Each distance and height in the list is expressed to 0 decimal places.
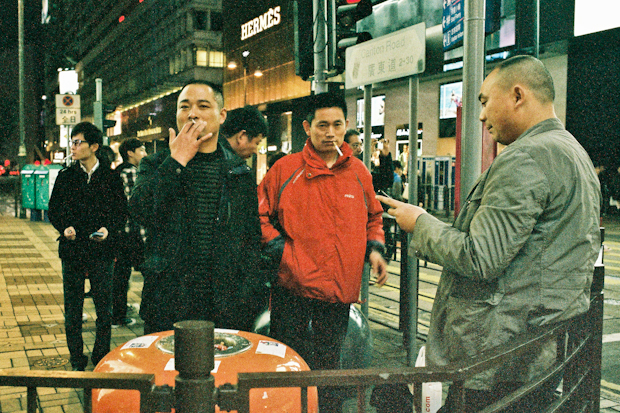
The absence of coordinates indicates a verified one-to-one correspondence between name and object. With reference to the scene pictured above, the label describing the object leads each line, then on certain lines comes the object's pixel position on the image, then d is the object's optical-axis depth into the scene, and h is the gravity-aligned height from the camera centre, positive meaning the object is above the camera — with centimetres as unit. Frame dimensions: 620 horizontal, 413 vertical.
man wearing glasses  468 -54
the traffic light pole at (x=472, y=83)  412 +65
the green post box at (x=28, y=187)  1862 -68
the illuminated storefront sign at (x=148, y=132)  5588 +380
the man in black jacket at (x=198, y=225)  271 -29
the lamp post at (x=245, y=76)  4147 +692
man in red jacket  336 -43
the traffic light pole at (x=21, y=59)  2861 +550
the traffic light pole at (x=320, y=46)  706 +157
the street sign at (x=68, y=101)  1547 +184
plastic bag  275 -112
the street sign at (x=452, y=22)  450 +123
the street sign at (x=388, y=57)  456 +101
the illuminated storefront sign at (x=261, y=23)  3628 +1005
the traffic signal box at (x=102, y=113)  1634 +160
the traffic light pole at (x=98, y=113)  1628 +158
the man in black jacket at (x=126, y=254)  601 -94
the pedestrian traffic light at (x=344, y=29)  660 +171
